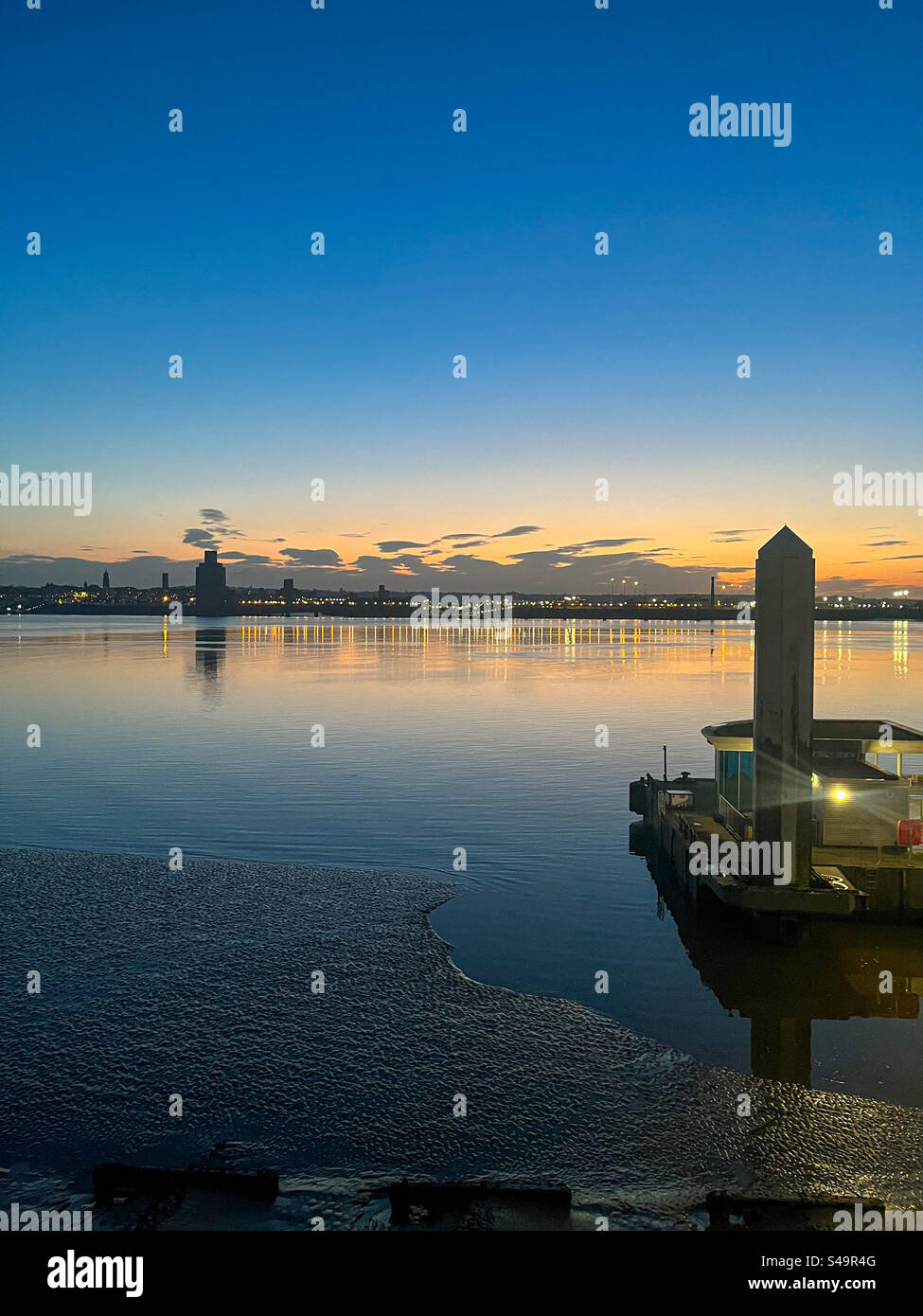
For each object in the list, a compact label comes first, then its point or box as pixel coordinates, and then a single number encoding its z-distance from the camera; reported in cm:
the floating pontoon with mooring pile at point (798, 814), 1764
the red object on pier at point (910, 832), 2003
